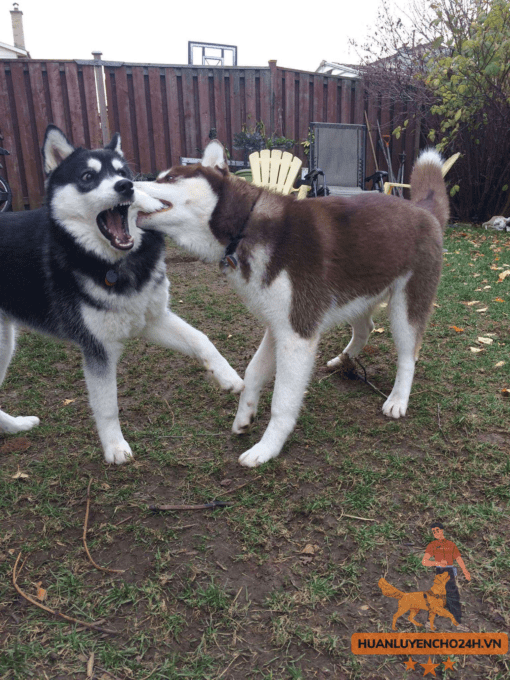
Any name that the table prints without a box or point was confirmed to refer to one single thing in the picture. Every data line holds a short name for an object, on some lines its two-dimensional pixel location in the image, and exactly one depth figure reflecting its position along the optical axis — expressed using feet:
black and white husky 7.39
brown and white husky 7.39
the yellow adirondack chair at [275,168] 23.32
